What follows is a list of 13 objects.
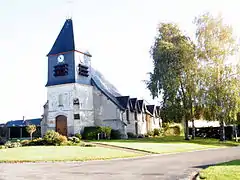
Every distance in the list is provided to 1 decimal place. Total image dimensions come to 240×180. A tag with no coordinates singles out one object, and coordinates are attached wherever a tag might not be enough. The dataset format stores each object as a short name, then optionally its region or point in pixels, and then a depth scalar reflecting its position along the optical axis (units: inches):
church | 1489.9
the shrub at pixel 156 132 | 1832.3
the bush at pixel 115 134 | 1518.1
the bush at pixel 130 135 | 1633.6
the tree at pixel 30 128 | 1381.4
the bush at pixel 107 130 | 1432.1
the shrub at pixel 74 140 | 1112.8
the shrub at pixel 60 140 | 1037.2
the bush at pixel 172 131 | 1980.1
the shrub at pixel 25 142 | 1042.1
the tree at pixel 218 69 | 1369.3
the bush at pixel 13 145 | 977.5
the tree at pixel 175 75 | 1409.9
